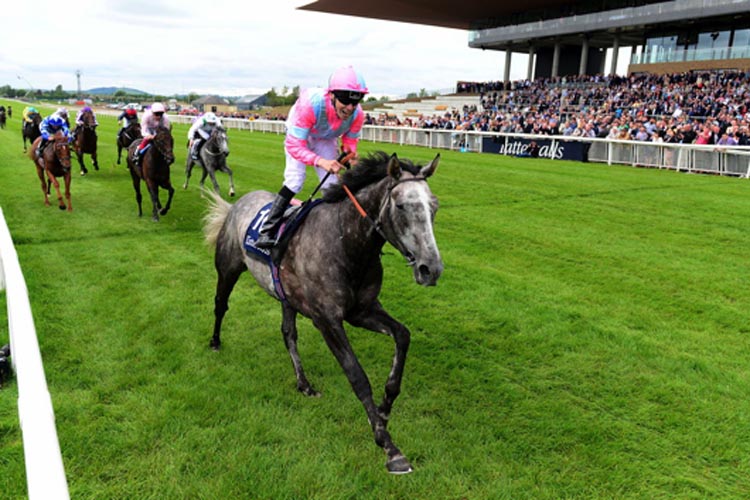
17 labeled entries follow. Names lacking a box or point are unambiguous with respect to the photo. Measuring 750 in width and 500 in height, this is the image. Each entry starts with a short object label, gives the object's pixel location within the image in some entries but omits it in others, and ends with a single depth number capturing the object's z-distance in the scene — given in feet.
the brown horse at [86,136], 47.73
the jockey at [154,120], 34.32
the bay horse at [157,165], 31.63
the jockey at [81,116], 46.92
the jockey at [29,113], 54.63
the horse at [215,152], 39.63
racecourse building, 112.78
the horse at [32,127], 54.90
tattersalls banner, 63.46
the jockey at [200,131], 41.09
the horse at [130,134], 45.44
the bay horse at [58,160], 32.50
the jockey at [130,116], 45.35
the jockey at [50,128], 33.91
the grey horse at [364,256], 9.37
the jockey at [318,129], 11.61
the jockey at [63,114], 35.74
